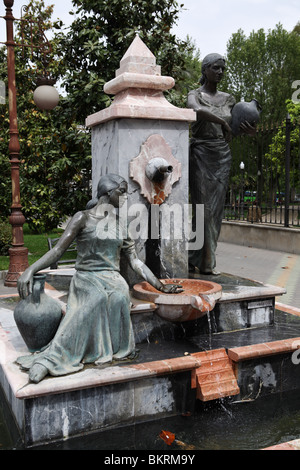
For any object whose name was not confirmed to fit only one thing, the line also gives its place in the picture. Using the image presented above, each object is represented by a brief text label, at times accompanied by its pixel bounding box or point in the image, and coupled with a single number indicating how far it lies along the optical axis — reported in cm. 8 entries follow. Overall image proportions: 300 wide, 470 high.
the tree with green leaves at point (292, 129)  1172
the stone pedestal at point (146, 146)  466
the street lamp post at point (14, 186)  842
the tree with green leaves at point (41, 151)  1018
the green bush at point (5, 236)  1141
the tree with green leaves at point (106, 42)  952
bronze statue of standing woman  557
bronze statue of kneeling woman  343
